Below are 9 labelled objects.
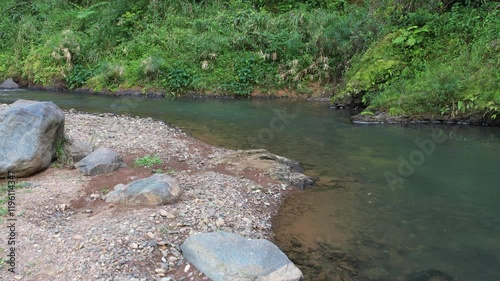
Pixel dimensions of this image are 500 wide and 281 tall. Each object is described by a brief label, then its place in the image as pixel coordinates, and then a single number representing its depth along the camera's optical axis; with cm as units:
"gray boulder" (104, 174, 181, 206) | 591
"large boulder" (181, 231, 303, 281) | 439
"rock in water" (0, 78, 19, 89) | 1819
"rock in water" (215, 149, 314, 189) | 760
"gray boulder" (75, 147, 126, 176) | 718
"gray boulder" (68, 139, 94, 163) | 765
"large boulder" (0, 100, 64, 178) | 676
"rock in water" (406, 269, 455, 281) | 477
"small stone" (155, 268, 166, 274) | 448
